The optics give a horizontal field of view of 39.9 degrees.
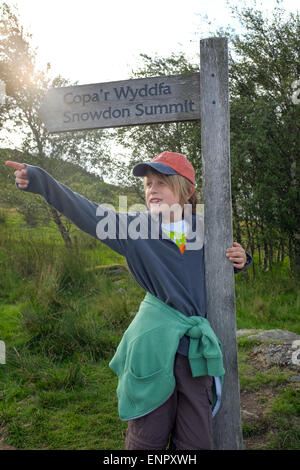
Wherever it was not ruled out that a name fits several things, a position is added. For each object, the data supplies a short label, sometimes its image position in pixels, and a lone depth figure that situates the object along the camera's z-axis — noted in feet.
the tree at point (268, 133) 24.67
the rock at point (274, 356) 13.19
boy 6.20
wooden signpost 7.76
